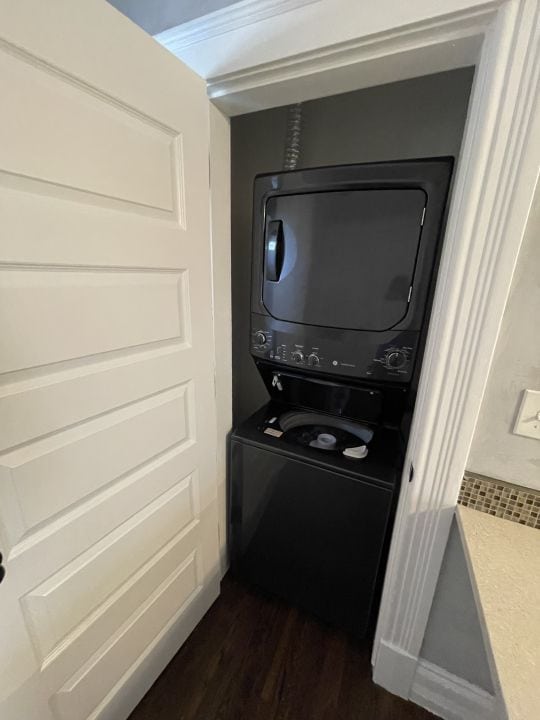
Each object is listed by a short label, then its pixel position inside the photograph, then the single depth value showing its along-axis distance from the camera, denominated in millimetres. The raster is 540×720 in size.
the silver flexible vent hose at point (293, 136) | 1314
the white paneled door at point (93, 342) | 634
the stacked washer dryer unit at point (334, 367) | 973
